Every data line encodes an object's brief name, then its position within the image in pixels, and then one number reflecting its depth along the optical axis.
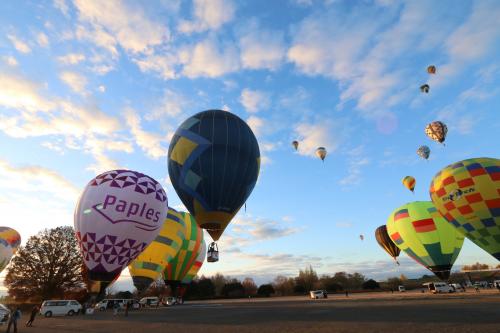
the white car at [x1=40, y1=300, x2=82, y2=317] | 30.00
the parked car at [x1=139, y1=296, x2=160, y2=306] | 44.28
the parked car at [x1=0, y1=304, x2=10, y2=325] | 19.87
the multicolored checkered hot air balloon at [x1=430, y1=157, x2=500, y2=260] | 26.39
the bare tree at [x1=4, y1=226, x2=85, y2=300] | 44.69
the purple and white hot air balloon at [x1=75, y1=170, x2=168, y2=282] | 22.52
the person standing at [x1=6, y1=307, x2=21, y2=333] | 16.33
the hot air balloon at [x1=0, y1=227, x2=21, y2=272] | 40.84
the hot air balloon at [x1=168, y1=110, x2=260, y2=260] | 22.84
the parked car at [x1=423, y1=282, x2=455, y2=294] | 36.66
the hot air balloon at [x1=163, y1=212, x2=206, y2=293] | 37.75
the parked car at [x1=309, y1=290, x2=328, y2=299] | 44.62
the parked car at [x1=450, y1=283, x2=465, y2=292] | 38.36
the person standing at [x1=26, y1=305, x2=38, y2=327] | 20.22
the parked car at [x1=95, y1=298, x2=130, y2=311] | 39.89
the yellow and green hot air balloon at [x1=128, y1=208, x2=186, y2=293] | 30.97
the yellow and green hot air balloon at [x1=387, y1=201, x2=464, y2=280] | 33.19
